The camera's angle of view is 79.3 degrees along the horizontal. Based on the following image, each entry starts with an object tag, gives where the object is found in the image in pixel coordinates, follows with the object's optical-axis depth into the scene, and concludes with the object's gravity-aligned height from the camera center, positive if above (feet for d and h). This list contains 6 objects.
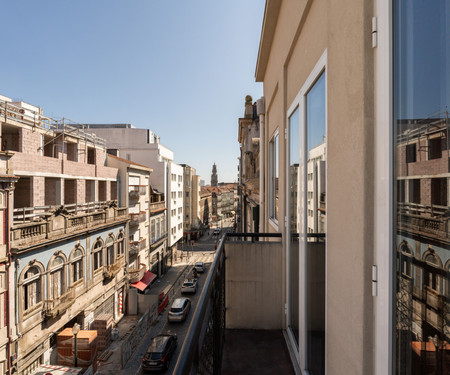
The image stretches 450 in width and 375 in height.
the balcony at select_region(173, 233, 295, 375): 11.25 -6.07
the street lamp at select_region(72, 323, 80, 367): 36.37 -19.59
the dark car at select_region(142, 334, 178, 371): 38.43 -23.95
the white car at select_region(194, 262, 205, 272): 91.09 -25.97
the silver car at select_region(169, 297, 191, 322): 56.29 -25.42
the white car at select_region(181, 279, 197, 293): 72.90 -26.30
